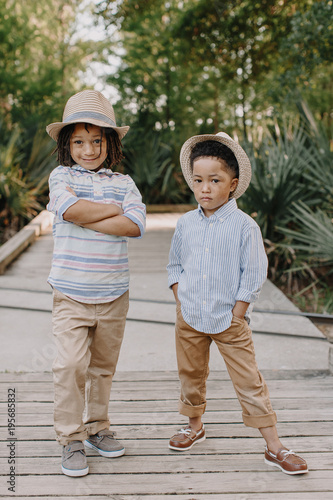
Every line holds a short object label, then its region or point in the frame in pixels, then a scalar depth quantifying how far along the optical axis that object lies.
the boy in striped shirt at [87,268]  2.37
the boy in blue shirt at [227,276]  2.36
